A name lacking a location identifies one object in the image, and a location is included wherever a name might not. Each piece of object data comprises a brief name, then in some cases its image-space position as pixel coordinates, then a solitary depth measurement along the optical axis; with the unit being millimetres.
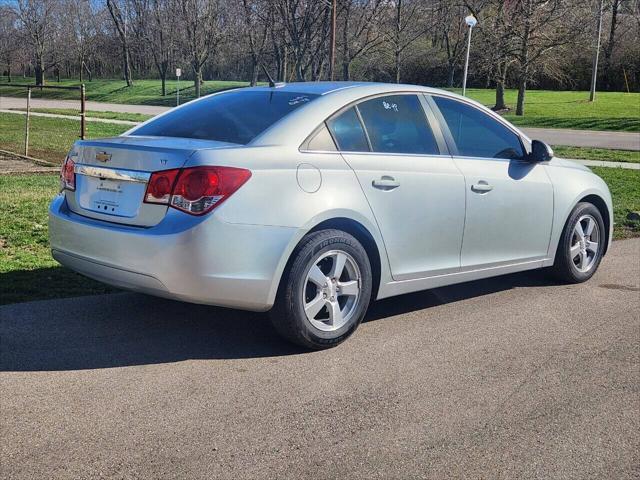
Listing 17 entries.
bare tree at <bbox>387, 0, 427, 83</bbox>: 49719
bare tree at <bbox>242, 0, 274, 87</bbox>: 45322
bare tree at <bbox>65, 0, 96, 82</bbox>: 80625
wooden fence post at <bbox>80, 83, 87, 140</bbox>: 14132
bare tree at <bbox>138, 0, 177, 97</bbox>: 60094
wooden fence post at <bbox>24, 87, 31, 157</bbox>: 15258
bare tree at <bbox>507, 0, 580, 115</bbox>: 37844
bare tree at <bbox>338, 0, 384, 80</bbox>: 46000
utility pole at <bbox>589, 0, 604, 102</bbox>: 40125
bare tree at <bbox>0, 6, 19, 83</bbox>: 77625
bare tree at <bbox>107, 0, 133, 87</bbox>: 69562
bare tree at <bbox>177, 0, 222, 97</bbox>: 52188
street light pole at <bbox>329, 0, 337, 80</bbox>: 32719
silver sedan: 4125
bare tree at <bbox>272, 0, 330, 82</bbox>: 40969
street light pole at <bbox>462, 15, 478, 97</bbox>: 21281
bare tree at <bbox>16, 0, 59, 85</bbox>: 73562
